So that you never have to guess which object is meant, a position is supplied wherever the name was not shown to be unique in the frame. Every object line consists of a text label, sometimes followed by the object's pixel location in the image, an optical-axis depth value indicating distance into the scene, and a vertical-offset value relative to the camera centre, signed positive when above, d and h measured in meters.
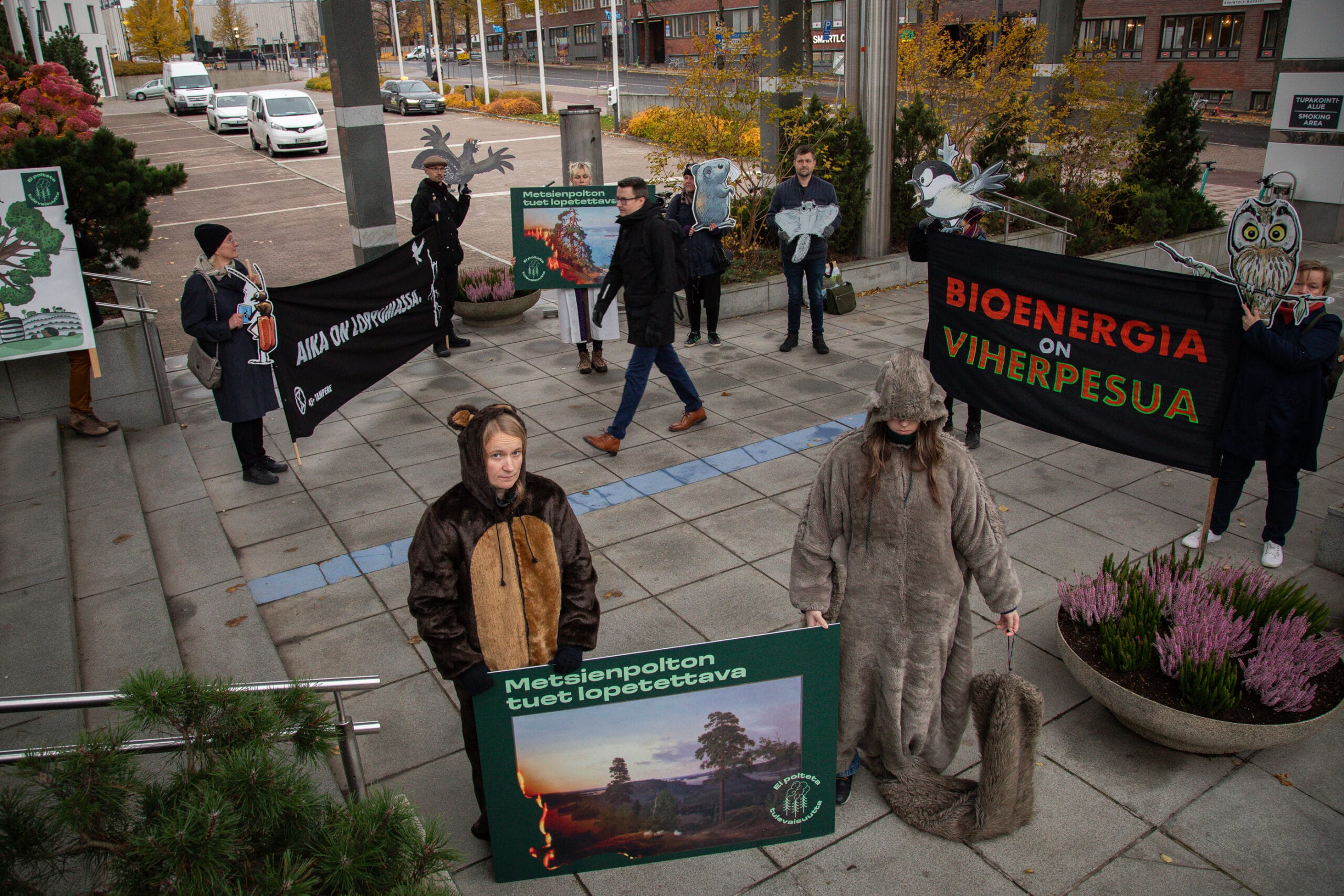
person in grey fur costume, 3.55 -1.73
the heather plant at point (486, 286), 11.17 -2.05
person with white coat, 9.47 -2.14
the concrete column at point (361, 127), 9.62 -0.21
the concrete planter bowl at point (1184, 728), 4.02 -2.63
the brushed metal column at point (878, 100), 12.23 -0.18
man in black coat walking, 7.38 -1.37
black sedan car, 39.91 +0.21
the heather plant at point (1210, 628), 4.11 -2.38
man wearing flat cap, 9.46 -1.07
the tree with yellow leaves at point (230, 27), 81.38 +6.81
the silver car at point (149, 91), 53.31 +1.18
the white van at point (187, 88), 43.28 +1.01
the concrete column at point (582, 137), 11.67 -0.47
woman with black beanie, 6.63 -1.40
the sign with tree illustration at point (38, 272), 7.05 -1.10
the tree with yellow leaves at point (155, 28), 68.06 +5.71
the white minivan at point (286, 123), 28.30 -0.41
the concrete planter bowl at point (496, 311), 11.07 -2.31
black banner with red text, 5.42 -1.55
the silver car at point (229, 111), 34.84 -0.04
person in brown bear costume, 3.36 -1.62
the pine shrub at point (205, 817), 2.12 -1.53
